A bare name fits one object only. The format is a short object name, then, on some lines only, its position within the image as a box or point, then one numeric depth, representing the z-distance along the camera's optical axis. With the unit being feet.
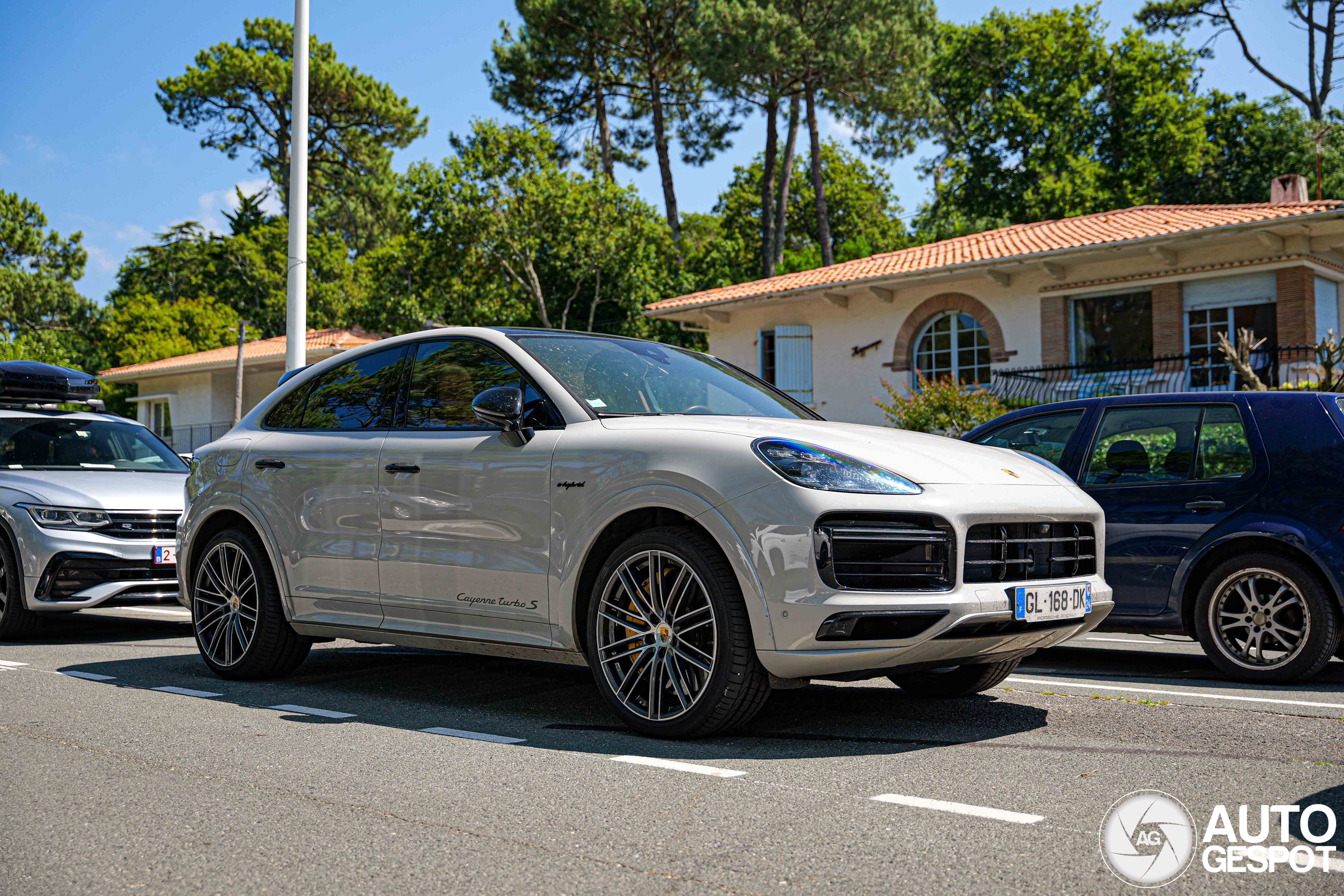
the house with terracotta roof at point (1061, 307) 62.13
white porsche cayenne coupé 14.43
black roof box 34.22
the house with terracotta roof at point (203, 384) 138.41
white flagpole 50.55
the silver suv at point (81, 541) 27.71
